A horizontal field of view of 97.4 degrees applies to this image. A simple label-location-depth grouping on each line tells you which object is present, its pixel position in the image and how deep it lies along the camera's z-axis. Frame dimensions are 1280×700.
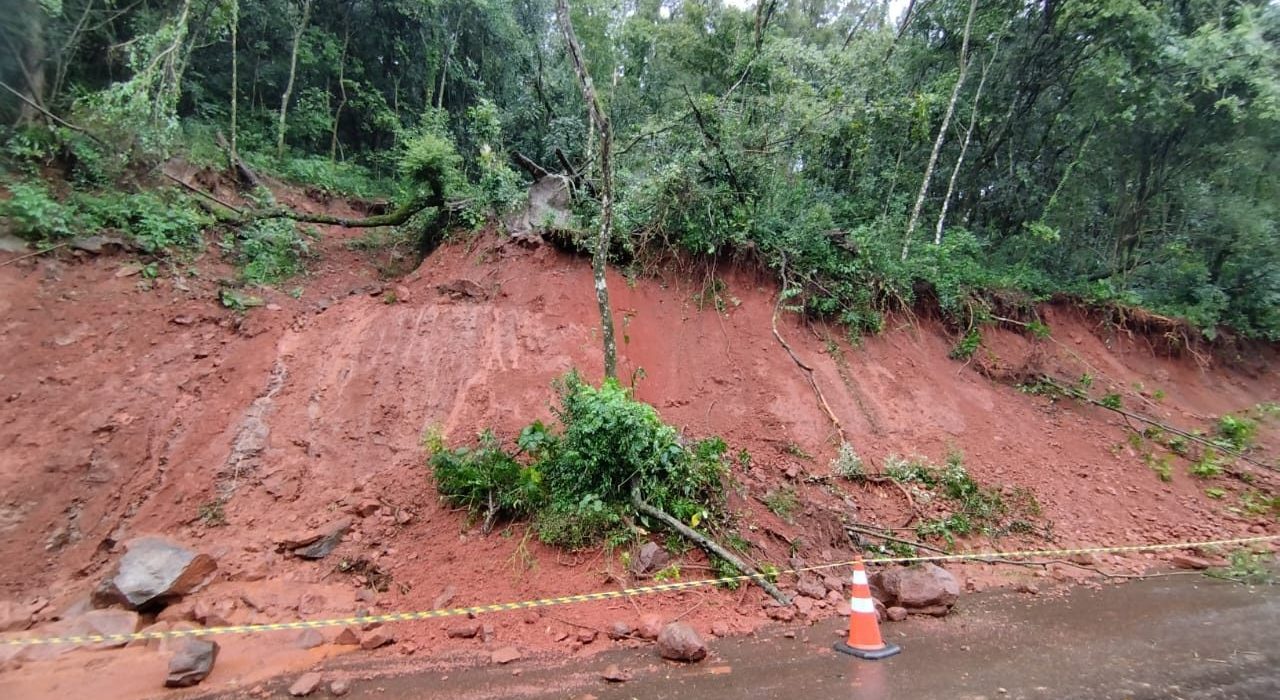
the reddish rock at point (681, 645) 4.19
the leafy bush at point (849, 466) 7.65
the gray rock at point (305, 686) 3.85
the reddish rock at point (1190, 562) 6.74
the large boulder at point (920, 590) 5.09
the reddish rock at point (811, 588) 5.36
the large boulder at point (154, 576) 4.76
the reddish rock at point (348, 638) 4.51
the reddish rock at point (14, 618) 4.70
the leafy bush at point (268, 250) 9.20
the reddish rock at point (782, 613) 5.00
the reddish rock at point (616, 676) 3.96
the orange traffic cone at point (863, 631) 4.29
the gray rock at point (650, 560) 5.36
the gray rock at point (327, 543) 5.59
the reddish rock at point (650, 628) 4.53
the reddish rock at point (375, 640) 4.46
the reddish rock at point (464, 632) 4.61
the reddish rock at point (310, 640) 4.49
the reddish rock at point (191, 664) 3.91
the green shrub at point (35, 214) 7.41
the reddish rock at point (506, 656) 4.25
